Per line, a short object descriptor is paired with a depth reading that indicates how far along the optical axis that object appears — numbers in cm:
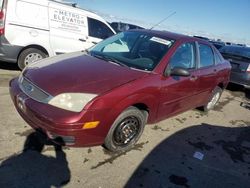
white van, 435
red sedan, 215
